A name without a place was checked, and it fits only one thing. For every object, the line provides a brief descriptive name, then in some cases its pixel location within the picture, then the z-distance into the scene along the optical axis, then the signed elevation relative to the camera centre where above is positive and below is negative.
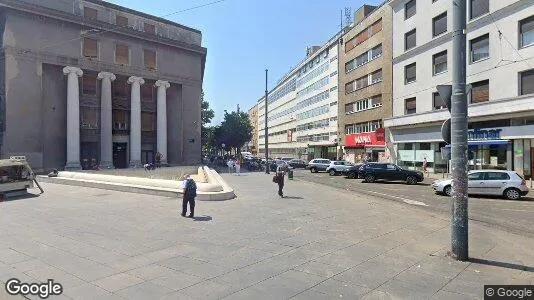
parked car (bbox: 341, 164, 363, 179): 29.91 -1.88
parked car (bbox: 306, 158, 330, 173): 38.52 -1.71
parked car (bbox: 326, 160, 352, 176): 34.33 -1.70
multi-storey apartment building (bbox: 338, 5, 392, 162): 38.69 +7.43
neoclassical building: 32.03 +6.18
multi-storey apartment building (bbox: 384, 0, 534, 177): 23.52 +5.07
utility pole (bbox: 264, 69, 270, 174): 34.38 +0.40
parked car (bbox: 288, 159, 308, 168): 47.59 -1.98
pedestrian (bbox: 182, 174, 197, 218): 10.90 -1.36
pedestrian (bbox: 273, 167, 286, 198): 16.08 -1.32
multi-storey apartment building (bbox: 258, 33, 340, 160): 56.62 +7.80
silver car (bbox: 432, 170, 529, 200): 17.16 -1.66
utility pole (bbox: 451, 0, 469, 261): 6.64 +0.17
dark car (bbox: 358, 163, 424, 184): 25.25 -1.70
